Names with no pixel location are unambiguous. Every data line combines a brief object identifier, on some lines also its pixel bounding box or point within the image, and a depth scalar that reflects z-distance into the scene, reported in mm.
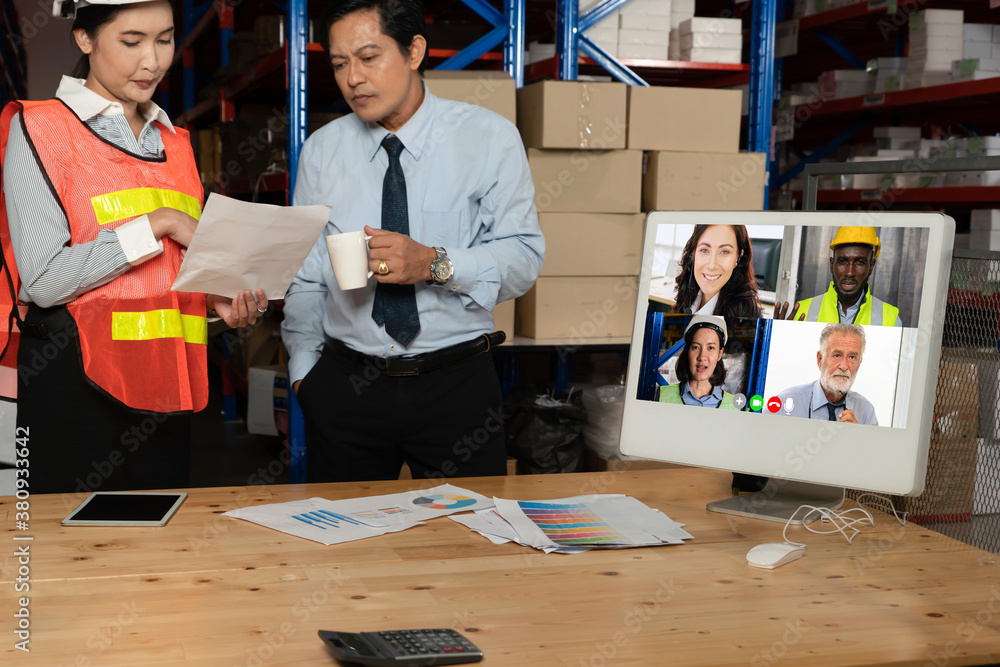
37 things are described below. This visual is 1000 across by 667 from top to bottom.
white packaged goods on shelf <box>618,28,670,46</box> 3469
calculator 909
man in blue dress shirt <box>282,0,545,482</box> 1937
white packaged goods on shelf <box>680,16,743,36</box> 3488
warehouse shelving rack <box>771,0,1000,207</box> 4324
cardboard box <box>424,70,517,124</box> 2908
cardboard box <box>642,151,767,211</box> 3133
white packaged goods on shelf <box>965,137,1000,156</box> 3961
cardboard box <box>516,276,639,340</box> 3088
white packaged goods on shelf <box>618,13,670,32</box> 3463
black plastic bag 3238
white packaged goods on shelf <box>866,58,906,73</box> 4758
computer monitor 1340
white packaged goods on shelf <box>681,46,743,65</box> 3521
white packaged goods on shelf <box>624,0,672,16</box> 3475
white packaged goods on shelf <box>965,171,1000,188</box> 4121
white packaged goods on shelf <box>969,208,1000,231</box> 3988
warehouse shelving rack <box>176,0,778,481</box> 2955
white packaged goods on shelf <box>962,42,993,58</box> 4309
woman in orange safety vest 1593
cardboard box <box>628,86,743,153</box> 3070
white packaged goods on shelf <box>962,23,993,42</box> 4301
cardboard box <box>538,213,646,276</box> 3051
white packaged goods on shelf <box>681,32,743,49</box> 3514
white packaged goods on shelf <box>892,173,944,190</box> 4404
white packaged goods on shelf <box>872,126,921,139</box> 4637
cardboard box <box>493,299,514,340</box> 3046
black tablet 1382
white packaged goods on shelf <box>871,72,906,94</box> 4570
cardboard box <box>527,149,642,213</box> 3031
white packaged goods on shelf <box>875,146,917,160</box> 4492
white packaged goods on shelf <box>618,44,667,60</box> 3479
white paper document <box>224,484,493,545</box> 1366
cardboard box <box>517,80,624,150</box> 2957
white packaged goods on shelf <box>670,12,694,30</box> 3670
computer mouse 1266
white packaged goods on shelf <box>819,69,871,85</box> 4938
